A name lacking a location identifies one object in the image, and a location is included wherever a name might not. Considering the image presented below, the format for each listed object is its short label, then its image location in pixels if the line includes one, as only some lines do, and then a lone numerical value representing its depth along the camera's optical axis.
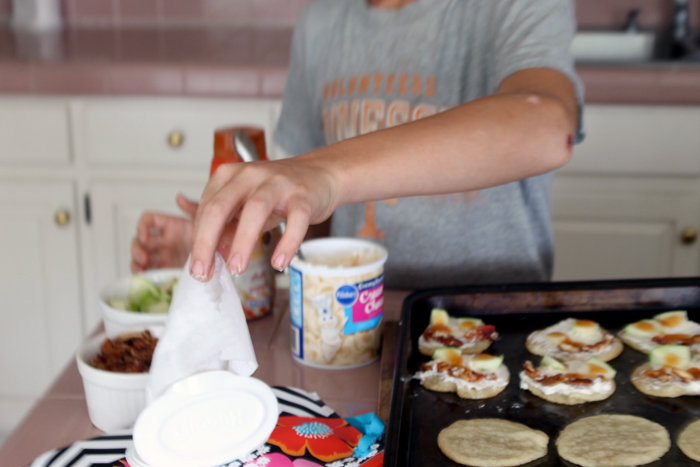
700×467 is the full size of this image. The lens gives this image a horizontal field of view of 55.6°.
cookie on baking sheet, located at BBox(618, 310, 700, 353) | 0.76
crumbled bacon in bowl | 0.65
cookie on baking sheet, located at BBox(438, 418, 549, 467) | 0.59
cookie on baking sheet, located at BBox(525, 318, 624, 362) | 0.74
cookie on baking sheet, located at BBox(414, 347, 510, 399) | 0.68
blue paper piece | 0.58
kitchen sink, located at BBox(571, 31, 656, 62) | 2.07
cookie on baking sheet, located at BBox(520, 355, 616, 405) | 0.67
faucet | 2.01
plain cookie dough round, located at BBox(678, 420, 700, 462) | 0.59
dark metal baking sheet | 0.61
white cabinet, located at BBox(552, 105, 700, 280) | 1.63
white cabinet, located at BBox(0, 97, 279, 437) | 1.74
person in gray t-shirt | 0.55
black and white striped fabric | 0.55
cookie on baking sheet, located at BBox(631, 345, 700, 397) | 0.68
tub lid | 0.55
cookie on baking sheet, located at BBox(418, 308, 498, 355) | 0.76
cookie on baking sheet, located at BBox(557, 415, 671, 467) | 0.59
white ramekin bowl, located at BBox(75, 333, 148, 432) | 0.62
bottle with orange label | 0.77
